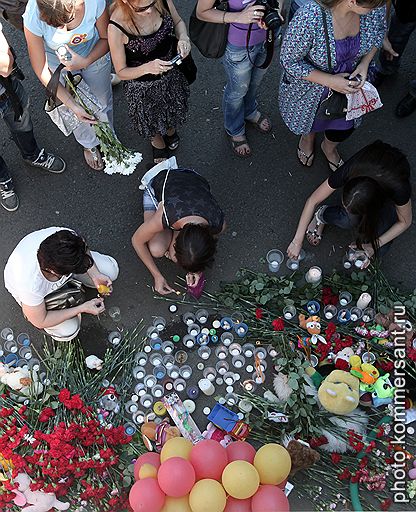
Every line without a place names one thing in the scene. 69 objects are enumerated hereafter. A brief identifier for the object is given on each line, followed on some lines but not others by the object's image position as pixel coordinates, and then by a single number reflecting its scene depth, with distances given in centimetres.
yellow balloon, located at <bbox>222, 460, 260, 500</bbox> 261
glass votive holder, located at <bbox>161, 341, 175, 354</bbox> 354
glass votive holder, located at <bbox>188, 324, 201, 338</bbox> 357
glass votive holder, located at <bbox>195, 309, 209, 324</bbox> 360
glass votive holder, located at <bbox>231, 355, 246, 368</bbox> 350
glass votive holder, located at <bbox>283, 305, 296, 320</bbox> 354
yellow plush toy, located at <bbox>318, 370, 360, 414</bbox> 302
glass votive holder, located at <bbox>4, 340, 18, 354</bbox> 356
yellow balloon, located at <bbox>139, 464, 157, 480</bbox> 278
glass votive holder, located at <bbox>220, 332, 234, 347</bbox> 354
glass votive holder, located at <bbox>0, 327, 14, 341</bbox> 359
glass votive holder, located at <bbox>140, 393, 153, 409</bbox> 340
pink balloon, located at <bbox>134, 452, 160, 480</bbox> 288
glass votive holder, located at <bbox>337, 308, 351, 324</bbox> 352
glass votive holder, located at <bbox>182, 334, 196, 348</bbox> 355
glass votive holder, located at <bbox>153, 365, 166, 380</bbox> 347
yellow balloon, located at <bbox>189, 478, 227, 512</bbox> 258
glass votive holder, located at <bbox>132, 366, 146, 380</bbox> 347
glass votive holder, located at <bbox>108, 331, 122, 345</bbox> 358
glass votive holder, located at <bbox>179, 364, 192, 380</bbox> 349
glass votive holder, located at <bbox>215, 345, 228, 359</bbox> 353
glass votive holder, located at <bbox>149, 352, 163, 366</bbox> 350
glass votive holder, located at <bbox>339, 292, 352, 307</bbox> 359
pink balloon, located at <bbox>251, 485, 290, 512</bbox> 261
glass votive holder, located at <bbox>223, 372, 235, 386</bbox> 345
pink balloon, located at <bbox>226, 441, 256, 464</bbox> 285
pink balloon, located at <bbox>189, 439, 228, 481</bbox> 272
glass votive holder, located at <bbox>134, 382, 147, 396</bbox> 342
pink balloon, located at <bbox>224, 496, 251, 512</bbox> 269
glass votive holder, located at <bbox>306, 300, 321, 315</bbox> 354
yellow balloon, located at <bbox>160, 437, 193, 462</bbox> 283
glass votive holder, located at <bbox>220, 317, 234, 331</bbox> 356
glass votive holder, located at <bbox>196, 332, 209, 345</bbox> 355
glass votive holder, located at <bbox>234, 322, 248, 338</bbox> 353
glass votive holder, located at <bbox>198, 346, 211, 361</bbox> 354
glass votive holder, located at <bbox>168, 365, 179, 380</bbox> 347
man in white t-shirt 288
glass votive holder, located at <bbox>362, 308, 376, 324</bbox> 351
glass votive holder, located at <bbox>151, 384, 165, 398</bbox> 342
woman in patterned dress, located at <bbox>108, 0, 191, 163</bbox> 296
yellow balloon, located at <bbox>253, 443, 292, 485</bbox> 276
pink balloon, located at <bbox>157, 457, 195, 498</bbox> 260
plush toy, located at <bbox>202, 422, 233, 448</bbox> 328
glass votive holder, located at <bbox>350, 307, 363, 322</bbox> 353
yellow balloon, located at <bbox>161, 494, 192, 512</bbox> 266
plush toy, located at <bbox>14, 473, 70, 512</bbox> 297
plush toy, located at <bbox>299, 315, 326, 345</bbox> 340
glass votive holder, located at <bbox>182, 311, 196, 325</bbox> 362
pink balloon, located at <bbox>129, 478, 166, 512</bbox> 261
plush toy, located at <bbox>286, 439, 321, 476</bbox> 299
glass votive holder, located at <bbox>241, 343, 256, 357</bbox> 351
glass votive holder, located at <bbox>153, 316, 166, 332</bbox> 361
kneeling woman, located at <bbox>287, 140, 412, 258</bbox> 302
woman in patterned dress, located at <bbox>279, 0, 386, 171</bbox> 288
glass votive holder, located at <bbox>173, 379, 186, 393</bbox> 346
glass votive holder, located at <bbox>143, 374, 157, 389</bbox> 345
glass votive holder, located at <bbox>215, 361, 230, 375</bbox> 349
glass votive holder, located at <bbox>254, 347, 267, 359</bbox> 349
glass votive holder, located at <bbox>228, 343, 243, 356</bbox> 351
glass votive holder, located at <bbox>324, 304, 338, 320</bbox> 355
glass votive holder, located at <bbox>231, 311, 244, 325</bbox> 357
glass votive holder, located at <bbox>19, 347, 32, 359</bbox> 355
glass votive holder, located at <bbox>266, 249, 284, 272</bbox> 378
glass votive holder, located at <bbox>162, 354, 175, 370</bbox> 352
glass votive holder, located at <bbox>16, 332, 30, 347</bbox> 357
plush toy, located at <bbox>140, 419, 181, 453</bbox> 322
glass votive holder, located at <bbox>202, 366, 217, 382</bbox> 348
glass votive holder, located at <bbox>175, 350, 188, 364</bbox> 354
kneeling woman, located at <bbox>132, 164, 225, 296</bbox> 296
